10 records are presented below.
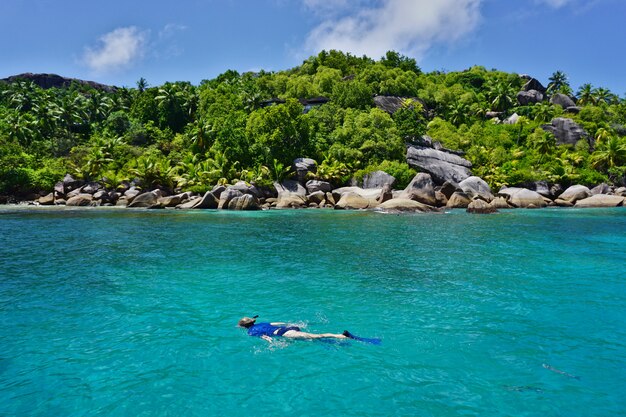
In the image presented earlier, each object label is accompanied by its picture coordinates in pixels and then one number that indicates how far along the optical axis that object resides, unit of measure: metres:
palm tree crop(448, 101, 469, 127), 76.38
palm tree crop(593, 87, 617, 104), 86.56
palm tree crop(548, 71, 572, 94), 97.13
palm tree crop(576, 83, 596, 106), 85.88
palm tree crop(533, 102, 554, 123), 72.56
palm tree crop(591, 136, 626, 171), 58.06
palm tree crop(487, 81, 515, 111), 82.81
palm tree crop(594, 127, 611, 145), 65.31
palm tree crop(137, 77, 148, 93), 92.94
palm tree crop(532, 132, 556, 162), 61.56
